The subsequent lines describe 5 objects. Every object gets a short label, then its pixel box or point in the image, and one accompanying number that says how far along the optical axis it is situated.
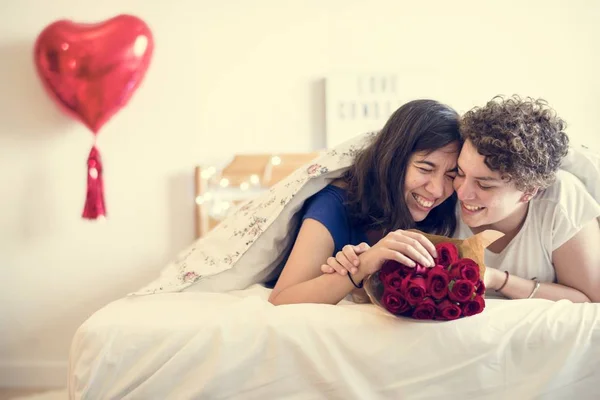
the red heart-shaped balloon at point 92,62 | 2.50
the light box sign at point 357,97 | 2.65
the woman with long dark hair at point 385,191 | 1.53
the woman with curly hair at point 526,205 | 1.44
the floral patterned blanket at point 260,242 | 1.67
